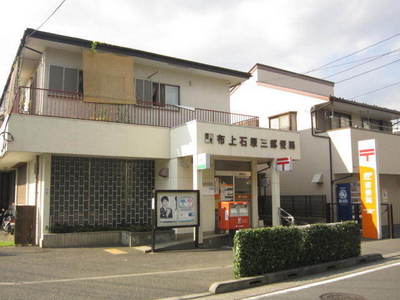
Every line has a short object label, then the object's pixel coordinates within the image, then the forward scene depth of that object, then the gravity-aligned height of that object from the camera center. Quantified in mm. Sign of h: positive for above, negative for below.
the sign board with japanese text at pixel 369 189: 14516 -23
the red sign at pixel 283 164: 15102 +1022
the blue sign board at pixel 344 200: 18323 -554
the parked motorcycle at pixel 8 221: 15780 -1238
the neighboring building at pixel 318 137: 18688 +2594
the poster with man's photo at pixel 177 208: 12328 -562
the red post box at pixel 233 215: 14031 -942
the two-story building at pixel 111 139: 13133 +1853
